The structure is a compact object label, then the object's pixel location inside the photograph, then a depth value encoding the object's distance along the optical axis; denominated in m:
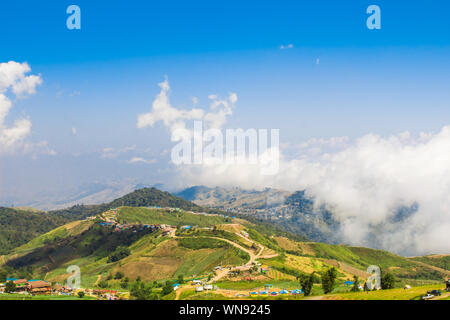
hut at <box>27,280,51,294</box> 95.94
